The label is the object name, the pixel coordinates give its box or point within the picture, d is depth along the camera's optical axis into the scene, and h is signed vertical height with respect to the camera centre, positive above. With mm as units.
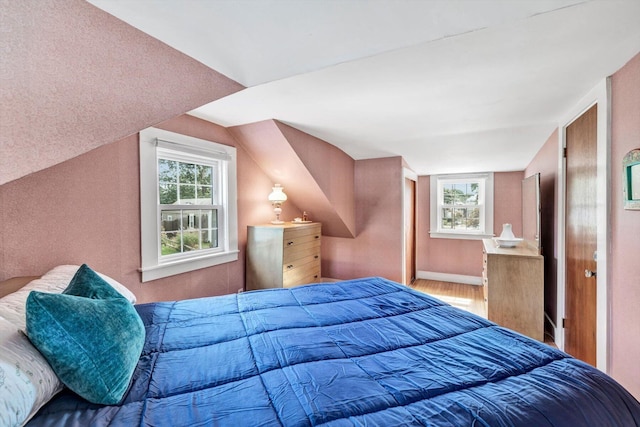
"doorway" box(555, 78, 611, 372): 1615 -32
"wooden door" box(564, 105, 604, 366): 1861 -212
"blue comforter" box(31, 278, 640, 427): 803 -596
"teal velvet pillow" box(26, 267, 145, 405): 838 -427
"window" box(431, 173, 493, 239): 4438 +51
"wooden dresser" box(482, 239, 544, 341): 2490 -764
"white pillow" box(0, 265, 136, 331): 987 -362
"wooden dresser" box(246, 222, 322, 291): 3148 -537
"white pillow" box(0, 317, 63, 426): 684 -457
